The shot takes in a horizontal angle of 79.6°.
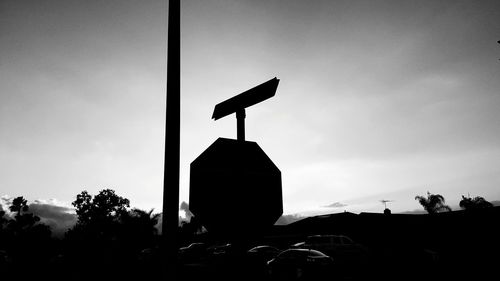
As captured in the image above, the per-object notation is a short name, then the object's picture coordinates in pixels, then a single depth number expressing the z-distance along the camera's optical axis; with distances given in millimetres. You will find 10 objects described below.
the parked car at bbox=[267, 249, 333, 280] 11516
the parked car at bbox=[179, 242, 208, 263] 26119
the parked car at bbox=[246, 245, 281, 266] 19723
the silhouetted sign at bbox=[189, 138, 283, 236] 2143
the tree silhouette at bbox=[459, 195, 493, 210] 52044
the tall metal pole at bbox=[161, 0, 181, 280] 2184
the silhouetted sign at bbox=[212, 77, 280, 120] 2641
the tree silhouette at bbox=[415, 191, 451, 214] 54656
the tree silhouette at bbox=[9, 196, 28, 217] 54656
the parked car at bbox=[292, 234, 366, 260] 14844
